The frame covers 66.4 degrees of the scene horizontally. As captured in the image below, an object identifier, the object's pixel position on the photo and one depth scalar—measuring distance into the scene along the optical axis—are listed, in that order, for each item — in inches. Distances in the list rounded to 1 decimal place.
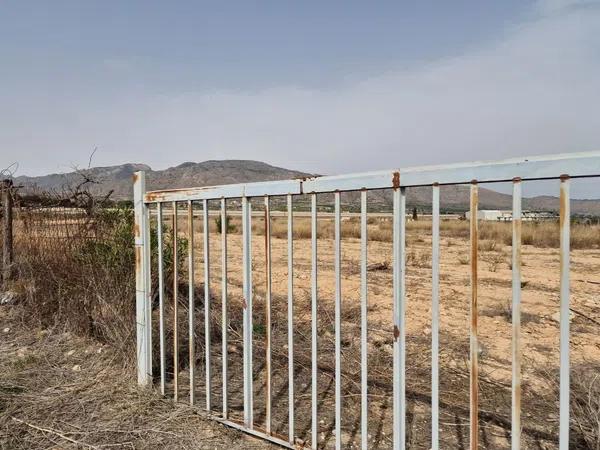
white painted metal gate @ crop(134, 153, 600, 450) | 66.3
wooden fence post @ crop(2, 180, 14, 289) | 265.2
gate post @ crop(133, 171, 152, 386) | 138.6
